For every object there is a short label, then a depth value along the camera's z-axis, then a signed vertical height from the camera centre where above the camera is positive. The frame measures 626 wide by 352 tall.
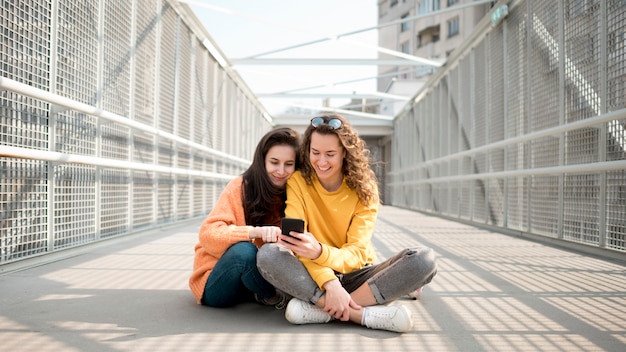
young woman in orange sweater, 2.14 -0.21
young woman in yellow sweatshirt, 1.98 -0.29
